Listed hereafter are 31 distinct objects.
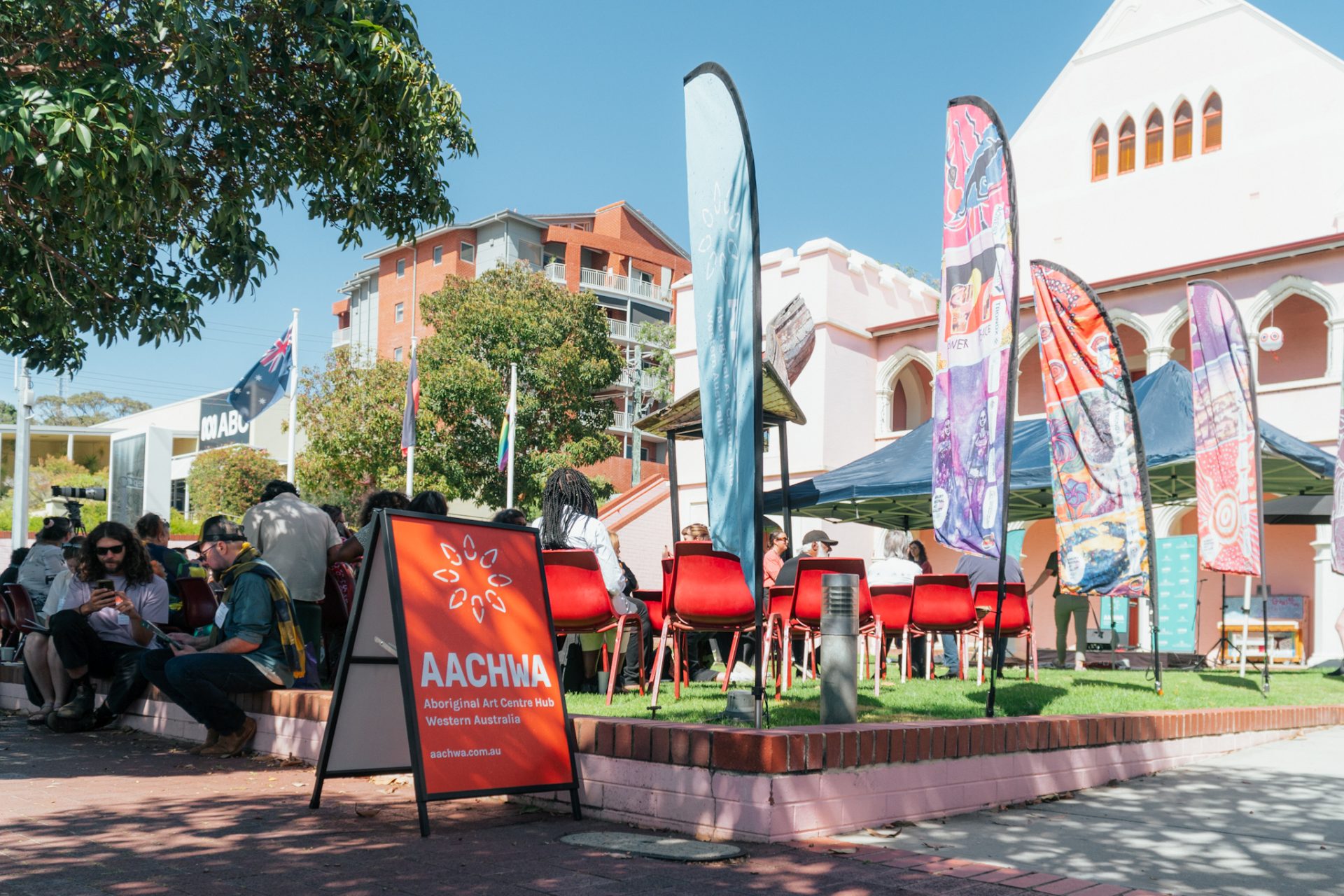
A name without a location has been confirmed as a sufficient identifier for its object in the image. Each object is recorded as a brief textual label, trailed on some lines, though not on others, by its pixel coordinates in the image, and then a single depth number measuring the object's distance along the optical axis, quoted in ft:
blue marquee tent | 41.78
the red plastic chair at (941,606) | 28.30
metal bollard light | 16.88
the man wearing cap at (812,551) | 31.12
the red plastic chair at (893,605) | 27.96
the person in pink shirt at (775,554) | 35.99
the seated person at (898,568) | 34.53
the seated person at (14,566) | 37.37
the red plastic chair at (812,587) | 23.94
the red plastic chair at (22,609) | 29.89
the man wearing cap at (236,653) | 21.52
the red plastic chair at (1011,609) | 30.71
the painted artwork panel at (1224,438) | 32.09
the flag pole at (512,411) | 98.41
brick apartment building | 196.03
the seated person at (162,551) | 30.66
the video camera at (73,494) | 50.24
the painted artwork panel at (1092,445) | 27.66
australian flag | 82.58
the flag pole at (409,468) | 97.45
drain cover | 13.60
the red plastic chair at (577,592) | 21.67
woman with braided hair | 23.88
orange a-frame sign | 14.78
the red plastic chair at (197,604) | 27.27
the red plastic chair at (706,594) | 21.18
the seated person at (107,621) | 24.71
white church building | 72.64
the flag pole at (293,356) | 83.87
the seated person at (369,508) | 25.26
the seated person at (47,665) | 26.99
